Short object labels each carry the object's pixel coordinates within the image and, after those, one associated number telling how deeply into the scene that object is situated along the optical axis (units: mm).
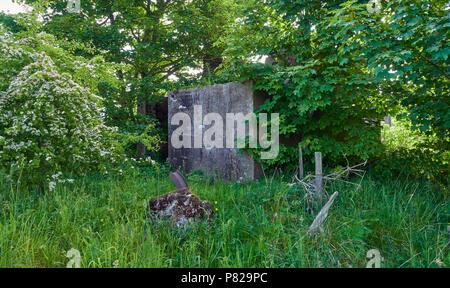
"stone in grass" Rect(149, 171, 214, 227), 2906
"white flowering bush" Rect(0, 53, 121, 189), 3324
